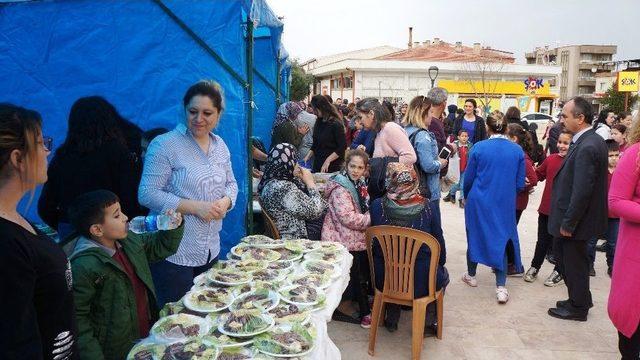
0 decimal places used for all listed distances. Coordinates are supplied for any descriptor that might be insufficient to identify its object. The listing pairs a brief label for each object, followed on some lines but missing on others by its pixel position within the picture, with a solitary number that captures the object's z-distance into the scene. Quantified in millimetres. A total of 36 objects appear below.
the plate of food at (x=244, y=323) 1888
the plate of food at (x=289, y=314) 2014
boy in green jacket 1818
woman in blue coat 4266
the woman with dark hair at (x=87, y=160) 2590
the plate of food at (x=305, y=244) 3007
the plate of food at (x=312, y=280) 2438
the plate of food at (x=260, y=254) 2812
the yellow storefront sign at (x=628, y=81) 16936
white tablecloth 1890
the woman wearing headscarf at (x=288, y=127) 6523
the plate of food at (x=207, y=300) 2121
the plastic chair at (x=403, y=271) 3201
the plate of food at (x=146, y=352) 1715
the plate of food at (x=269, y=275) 2479
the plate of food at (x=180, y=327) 1876
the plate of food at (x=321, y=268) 2615
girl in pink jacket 3615
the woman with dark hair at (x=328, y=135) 6004
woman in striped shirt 2541
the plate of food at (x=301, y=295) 2213
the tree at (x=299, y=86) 28098
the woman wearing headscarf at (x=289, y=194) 3469
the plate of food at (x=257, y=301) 2127
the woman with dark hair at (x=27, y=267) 1213
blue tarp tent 3367
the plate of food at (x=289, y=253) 2836
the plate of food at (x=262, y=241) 3031
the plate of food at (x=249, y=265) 2613
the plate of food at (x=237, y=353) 1726
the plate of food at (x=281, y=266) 2645
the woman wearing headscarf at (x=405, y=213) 3305
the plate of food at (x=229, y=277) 2412
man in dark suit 3584
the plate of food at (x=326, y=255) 2842
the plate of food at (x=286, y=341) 1773
